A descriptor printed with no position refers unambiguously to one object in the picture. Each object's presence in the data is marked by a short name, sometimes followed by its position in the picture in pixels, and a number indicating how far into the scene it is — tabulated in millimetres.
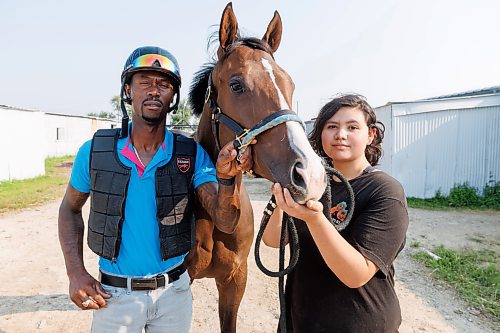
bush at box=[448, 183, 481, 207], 9812
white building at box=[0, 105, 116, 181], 13312
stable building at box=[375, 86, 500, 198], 10305
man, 1833
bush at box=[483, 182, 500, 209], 9594
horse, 1360
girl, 1266
